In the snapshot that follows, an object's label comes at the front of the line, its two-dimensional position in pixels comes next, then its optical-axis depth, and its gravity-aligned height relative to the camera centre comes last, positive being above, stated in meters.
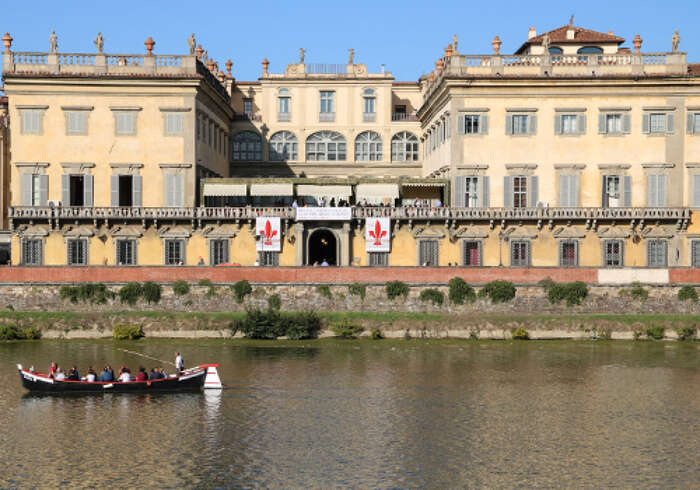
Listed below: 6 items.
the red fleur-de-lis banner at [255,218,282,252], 62.03 +0.36
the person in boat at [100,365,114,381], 38.44 -5.66
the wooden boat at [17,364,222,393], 37.75 -5.99
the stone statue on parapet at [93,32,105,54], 63.16 +13.54
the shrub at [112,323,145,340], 51.84 -5.23
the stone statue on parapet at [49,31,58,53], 62.66 +13.37
